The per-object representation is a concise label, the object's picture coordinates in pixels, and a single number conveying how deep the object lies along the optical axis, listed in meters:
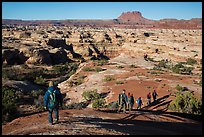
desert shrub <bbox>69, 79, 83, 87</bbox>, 24.03
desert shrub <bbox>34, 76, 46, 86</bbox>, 25.36
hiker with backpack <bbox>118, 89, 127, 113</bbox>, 11.78
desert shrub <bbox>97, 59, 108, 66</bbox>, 34.07
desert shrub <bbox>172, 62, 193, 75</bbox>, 30.75
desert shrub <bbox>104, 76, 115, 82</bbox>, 24.27
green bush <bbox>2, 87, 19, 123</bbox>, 11.26
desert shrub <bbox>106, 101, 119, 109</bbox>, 14.80
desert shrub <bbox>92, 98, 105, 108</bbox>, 16.23
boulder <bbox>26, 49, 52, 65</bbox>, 34.59
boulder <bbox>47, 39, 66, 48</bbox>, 45.59
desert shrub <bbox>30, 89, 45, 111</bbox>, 15.19
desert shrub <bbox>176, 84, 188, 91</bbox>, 20.40
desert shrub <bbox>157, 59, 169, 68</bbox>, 35.08
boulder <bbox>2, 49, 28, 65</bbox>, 32.16
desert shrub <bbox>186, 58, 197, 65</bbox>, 37.96
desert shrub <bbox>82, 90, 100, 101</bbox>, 18.77
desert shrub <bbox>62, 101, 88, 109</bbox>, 15.24
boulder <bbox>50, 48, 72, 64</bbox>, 38.16
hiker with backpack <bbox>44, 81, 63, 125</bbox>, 7.47
